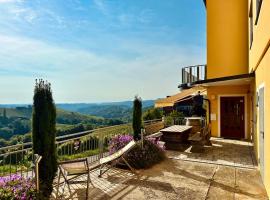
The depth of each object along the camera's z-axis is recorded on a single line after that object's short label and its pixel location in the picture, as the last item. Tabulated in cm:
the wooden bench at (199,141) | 886
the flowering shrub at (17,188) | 350
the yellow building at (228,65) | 1237
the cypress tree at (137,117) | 823
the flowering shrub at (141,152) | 688
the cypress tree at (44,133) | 425
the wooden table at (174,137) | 945
